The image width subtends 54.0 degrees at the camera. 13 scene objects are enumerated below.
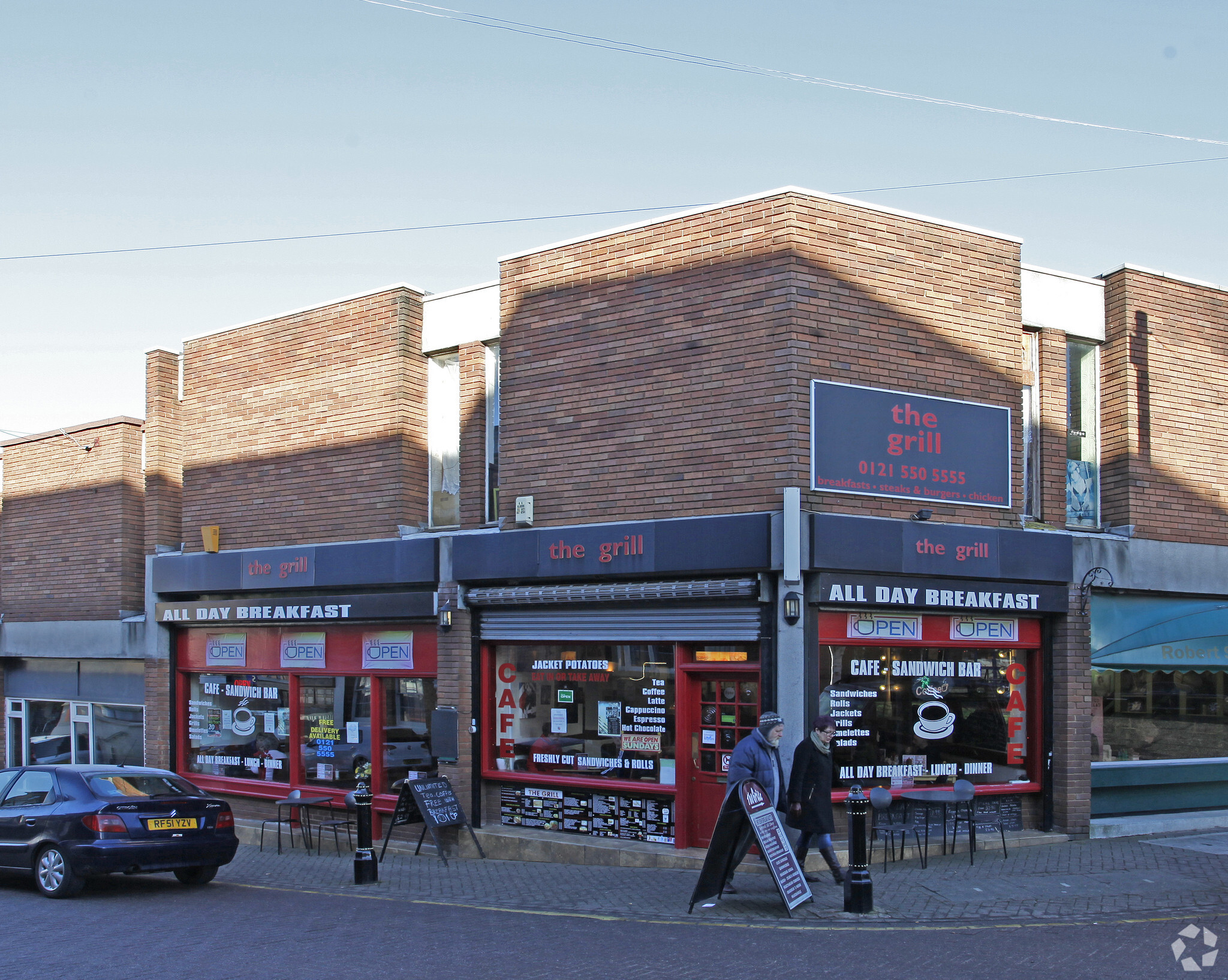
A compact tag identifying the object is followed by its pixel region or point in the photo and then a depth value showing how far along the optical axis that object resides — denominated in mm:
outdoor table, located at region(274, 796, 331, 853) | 15242
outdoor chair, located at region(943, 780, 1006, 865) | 12487
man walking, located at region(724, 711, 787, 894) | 10609
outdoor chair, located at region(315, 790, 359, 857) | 15062
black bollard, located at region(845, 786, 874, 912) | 10039
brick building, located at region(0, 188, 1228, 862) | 12688
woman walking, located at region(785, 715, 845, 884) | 11164
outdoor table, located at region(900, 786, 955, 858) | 12422
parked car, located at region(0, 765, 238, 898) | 11578
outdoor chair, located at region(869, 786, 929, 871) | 11430
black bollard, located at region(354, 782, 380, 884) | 12469
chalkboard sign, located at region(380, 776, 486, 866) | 13758
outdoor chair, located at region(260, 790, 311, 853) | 15656
